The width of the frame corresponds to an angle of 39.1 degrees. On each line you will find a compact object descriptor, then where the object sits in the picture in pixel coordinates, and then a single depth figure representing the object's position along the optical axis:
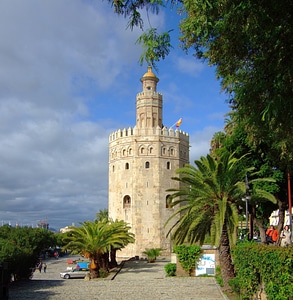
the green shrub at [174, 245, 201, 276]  22.12
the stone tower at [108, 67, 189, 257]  39.34
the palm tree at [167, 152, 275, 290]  15.07
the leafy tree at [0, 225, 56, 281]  18.53
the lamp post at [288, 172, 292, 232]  17.95
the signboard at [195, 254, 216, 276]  22.27
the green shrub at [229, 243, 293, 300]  8.05
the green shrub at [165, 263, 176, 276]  22.66
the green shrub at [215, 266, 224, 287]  17.96
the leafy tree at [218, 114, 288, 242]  19.08
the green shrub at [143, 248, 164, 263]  34.35
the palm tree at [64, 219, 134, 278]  23.17
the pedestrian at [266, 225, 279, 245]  19.33
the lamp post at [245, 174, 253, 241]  14.30
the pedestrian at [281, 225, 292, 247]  13.37
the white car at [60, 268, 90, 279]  28.55
